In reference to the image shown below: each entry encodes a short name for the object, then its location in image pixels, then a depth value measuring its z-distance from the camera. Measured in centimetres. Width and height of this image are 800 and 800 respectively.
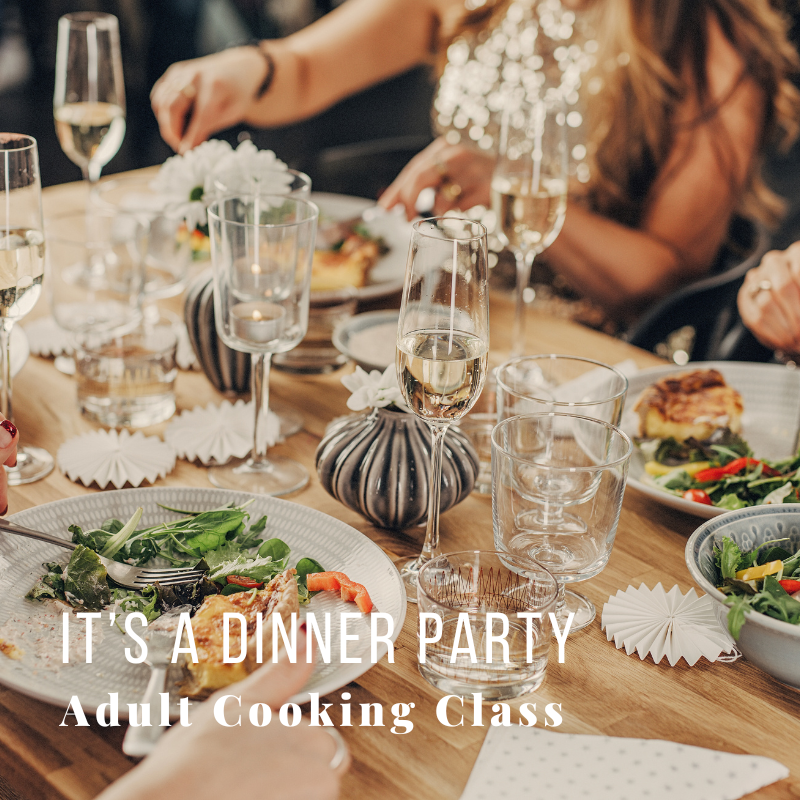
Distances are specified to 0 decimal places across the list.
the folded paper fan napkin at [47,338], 142
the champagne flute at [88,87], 173
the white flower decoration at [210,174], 123
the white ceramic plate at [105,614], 74
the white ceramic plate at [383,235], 162
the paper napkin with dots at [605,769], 69
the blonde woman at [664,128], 212
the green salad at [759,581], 77
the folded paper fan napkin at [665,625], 85
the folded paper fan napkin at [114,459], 108
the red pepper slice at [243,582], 84
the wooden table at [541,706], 69
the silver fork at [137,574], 85
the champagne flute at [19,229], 98
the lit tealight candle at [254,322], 107
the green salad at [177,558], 84
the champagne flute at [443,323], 81
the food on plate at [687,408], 120
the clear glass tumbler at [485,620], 77
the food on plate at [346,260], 163
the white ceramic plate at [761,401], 125
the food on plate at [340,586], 84
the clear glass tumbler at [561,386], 99
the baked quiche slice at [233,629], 73
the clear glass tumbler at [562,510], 83
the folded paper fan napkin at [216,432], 116
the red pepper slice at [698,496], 106
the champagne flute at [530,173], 138
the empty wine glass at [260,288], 103
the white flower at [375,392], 100
